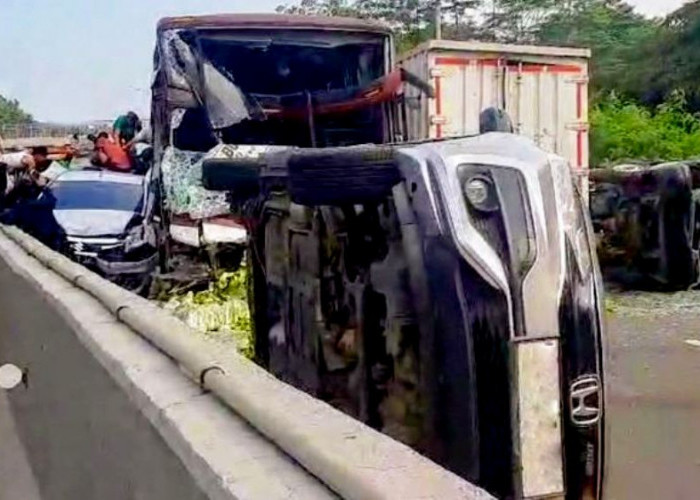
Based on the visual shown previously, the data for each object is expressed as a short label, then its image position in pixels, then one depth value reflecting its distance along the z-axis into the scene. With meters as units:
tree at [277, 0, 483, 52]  41.00
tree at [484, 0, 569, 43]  47.09
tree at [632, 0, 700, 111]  38.88
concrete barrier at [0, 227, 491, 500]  1.93
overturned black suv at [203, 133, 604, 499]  3.62
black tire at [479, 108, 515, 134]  5.34
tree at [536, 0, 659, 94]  43.62
